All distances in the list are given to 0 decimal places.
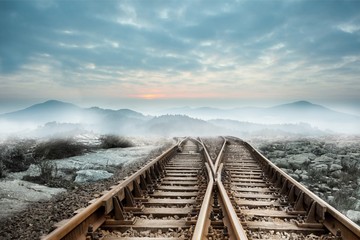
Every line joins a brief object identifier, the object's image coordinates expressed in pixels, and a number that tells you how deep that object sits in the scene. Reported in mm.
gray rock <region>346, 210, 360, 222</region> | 6219
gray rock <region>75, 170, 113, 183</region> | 9164
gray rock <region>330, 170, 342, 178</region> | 10527
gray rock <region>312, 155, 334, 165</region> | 12789
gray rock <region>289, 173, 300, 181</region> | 10109
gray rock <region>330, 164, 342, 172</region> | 11284
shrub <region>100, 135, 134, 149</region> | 18469
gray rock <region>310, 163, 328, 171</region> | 11281
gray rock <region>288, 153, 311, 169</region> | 12320
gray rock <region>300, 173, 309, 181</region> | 10043
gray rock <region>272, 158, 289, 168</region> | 12250
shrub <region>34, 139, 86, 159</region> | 12821
